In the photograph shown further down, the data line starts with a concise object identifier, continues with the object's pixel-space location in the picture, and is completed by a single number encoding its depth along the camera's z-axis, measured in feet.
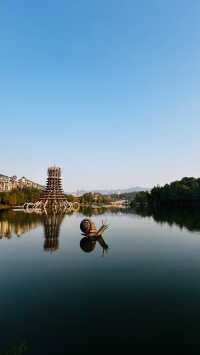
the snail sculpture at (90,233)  130.15
